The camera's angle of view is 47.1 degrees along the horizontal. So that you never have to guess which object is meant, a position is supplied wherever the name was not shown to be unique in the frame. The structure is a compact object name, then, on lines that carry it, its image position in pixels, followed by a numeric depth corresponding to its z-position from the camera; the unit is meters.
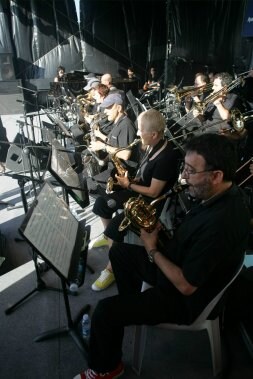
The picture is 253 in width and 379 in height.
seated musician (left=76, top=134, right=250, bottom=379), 1.49
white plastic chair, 1.67
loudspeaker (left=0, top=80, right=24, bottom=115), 5.91
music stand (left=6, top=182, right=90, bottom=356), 1.64
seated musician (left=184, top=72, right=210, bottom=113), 5.50
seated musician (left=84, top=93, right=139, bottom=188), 3.54
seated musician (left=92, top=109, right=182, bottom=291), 2.58
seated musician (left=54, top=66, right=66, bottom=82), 8.17
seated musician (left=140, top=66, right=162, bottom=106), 7.91
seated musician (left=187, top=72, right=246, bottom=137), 4.02
